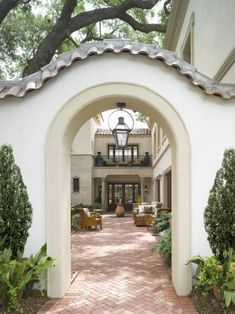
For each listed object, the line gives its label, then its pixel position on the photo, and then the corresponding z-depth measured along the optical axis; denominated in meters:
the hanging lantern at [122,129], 5.88
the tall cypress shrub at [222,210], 4.08
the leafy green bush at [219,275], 3.56
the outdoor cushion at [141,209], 14.53
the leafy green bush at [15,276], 3.73
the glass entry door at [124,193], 23.84
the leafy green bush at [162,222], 9.47
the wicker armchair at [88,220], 12.40
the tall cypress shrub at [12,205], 4.16
